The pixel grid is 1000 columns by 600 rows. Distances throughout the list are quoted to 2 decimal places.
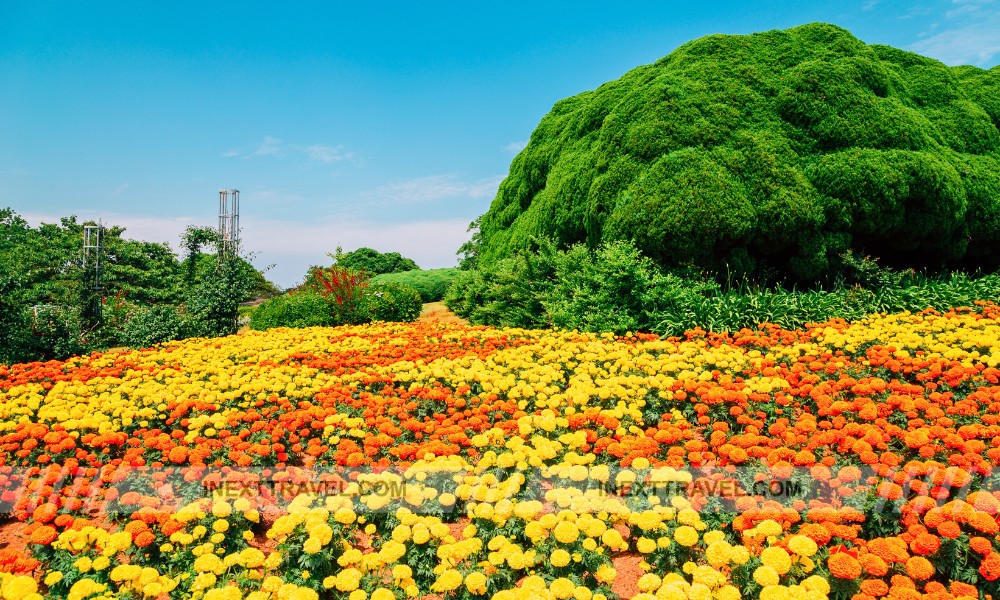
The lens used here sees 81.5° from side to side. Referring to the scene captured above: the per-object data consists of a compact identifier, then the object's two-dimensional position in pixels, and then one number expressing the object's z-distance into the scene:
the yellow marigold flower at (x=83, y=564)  2.89
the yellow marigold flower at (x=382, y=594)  2.63
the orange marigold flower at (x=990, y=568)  2.60
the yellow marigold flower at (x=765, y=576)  2.58
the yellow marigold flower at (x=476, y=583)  2.69
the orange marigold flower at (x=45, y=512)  3.59
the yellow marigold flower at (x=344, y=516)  3.18
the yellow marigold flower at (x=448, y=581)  2.70
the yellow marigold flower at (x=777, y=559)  2.69
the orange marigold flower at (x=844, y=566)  2.60
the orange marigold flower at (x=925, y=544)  2.69
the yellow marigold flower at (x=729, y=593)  2.54
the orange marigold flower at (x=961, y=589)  2.59
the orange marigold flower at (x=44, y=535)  3.16
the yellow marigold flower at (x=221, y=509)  3.27
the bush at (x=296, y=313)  12.99
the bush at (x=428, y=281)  24.72
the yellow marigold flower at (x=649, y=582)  2.62
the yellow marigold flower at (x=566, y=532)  2.88
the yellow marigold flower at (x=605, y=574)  2.81
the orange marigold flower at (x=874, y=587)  2.52
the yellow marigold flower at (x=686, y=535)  2.87
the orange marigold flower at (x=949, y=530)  2.71
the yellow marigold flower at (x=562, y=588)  2.62
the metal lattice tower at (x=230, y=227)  14.05
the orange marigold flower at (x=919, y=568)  2.56
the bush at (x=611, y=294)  9.04
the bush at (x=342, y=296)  13.24
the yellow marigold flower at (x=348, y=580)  2.73
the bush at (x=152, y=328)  11.45
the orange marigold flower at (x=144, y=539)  3.10
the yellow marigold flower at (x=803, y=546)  2.71
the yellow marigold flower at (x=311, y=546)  2.93
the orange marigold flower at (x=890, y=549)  2.62
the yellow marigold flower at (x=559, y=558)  2.77
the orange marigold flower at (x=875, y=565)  2.61
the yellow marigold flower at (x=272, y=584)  2.77
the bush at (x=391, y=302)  13.78
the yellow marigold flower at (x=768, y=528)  2.89
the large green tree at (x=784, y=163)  9.91
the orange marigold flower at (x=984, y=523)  2.75
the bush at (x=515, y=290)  11.59
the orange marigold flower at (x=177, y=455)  4.07
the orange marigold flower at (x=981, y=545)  2.71
